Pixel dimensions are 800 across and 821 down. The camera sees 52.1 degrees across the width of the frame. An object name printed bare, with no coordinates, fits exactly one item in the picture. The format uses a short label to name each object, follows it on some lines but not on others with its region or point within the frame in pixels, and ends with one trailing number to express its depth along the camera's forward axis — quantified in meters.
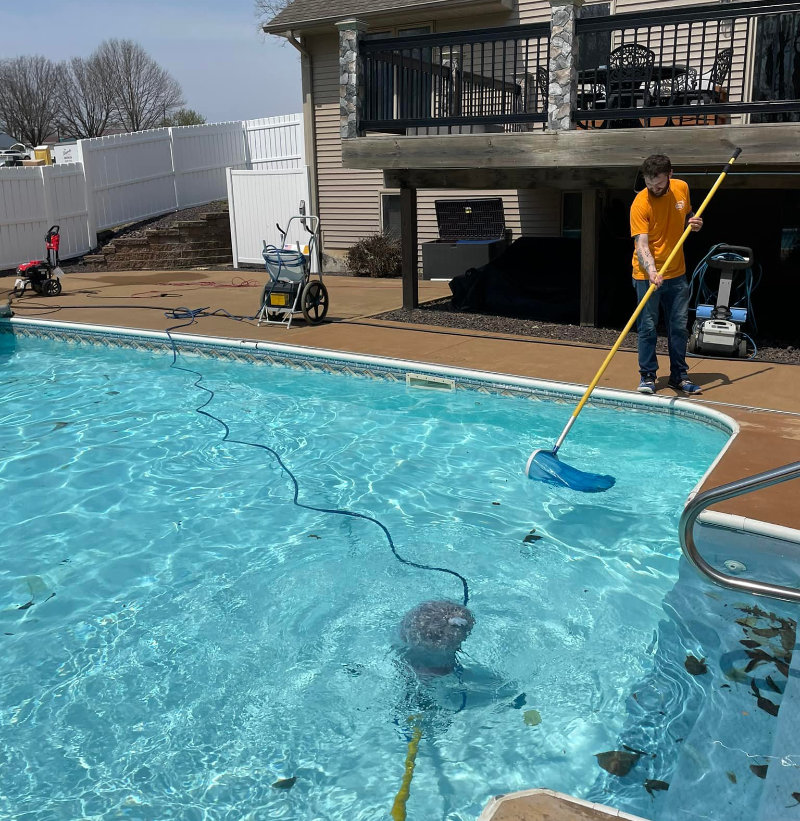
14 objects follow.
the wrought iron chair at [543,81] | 10.73
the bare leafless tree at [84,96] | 44.84
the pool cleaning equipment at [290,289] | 9.53
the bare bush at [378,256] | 14.70
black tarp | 10.09
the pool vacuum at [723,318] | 7.48
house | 7.77
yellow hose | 3.01
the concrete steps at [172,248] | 16.86
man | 6.28
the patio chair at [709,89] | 7.90
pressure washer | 12.64
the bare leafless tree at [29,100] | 44.59
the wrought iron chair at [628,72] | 7.90
